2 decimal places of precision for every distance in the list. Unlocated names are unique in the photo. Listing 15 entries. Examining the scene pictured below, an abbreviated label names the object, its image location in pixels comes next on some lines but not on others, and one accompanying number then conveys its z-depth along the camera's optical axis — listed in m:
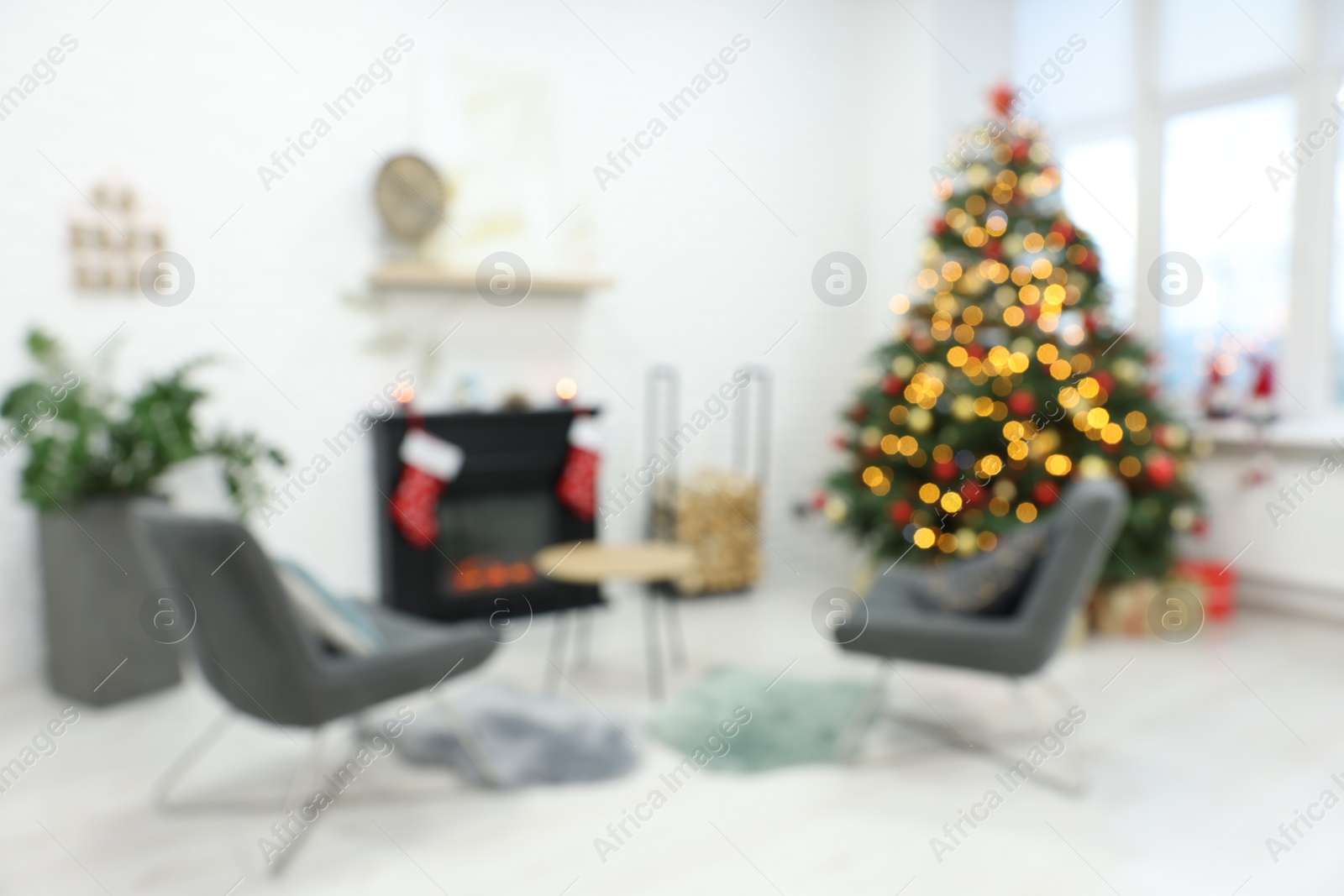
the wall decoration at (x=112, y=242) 3.61
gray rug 2.84
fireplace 4.29
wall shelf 4.16
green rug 2.96
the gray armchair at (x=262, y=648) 2.32
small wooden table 3.48
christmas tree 4.18
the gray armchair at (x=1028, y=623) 2.75
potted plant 3.35
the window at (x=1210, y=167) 4.53
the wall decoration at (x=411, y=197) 4.18
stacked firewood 4.83
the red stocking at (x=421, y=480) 4.16
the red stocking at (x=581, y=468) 4.54
